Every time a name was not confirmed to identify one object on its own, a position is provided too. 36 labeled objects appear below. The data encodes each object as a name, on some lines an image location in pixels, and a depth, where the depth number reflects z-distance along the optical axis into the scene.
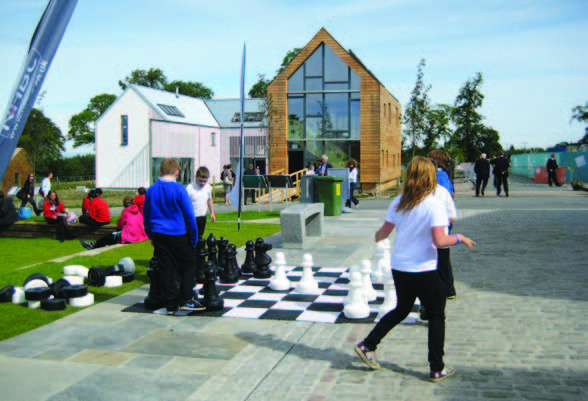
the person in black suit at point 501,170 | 24.14
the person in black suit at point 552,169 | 33.05
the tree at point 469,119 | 74.56
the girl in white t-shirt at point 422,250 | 4.36
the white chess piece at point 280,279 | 7.45
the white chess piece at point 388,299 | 6.13
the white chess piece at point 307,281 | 7.28
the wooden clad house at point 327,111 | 33.41
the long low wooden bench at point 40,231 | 14.49
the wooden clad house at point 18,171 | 57.12
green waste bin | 17.31
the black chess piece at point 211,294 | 6.43
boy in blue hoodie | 6.26
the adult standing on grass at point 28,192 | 22.67
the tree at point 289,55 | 53.43
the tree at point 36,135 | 35.50
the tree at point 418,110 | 34.09
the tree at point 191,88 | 73.50
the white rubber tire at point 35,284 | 6.78
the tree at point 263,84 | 34.78
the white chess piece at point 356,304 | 6.01
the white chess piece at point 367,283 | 6.57
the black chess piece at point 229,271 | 7.89
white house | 43.44
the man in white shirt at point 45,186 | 24.22
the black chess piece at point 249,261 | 8.46
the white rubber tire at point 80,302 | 6.69
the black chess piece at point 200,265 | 7.89
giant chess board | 6.25
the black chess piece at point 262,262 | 8.29
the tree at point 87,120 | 84.06
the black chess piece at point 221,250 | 8.57
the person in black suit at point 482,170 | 23.84
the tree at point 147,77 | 73.12
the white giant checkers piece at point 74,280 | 7.25
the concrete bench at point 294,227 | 10.98
